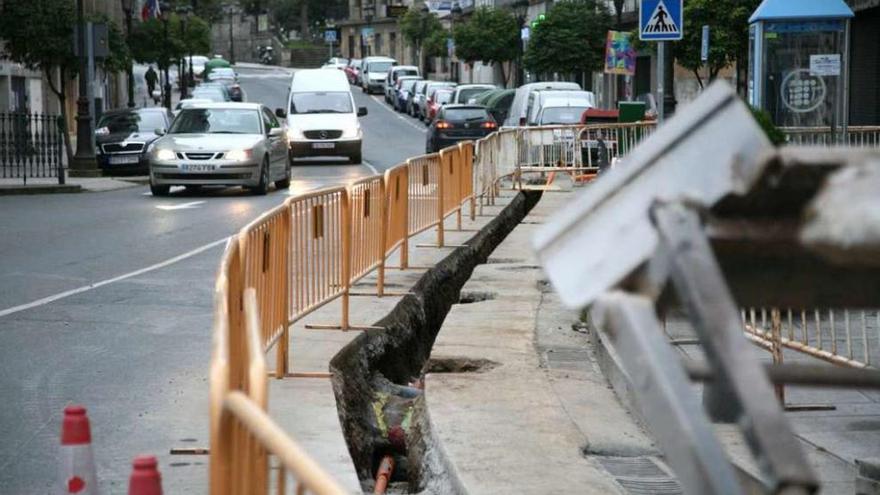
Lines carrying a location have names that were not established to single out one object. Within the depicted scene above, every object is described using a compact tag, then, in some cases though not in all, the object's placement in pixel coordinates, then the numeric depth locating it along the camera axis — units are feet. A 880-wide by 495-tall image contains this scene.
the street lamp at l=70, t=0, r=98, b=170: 112.88
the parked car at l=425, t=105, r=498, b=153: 135.74
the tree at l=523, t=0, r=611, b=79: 191.93
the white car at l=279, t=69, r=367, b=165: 132.05
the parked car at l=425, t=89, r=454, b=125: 198.31
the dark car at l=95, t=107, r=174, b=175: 117.50
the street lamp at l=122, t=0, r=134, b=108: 146.06
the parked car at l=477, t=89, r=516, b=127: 158.20
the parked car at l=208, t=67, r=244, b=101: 280.88
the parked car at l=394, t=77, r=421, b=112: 243.81
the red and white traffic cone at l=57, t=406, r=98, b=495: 16.85
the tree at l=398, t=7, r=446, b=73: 350.23
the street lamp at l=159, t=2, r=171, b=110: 202.89
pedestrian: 208.36
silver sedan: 89.71
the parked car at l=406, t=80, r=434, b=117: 229.04
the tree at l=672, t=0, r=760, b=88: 123.03
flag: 201.67
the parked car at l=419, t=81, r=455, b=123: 212.04
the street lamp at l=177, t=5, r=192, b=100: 236.14
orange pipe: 28.60
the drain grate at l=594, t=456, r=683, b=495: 23.91
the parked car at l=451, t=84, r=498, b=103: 180.14
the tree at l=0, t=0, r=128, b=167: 125.29
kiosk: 68.13
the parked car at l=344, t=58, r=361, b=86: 352.90
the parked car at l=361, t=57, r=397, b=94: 308.40
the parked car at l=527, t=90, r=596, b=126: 114.52
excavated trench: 29.12
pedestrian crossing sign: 60.70
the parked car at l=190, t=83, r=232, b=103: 198.76
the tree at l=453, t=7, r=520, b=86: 250.78
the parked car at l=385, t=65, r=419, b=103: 273.13
